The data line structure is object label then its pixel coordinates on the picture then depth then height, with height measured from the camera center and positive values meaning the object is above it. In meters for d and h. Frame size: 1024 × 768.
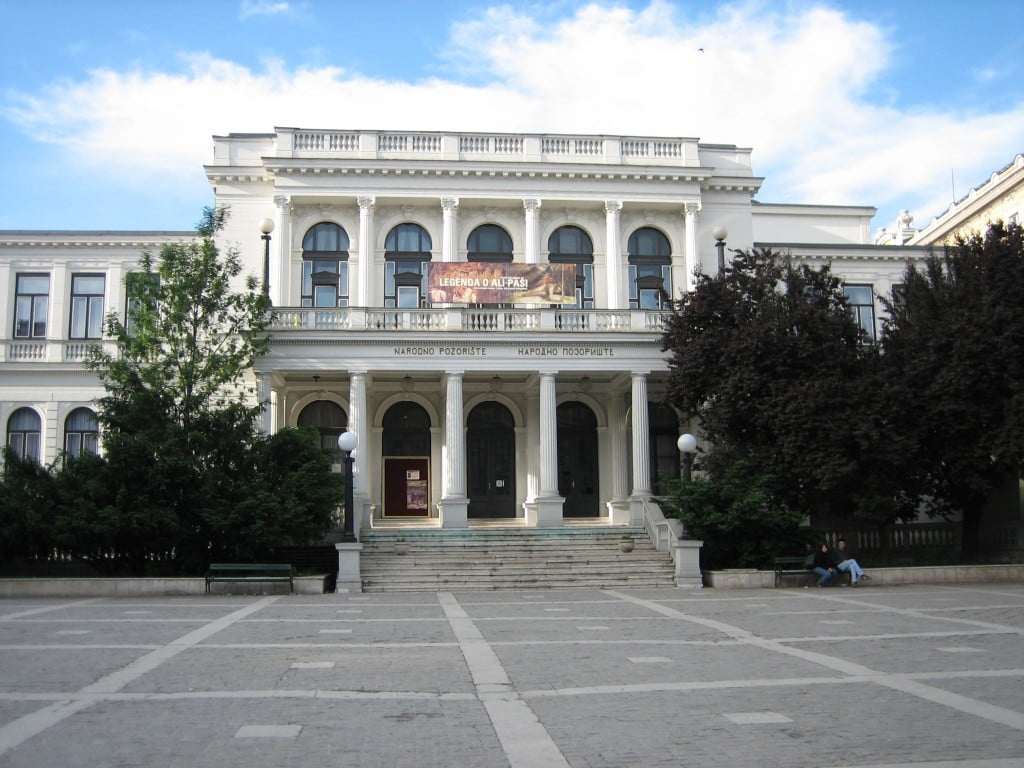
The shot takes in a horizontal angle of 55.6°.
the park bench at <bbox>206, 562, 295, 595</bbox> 22.88 -1.71
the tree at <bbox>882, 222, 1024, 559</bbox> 26.41 +3.50
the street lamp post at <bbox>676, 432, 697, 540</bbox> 25.19 +1.16
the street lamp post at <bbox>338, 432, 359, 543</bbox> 23.97 +0.67
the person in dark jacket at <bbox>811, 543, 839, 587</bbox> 24.28 -1.67
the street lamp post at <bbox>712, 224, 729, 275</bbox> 30.08 +8.06
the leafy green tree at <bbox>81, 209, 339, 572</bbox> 24.05 +1.64
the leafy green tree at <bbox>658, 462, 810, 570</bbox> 25.50 -0.46
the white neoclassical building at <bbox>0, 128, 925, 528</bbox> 34.97 +8.80
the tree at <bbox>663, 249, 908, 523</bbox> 25.92 +3.17
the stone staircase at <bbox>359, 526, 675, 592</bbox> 25.09 -1.57
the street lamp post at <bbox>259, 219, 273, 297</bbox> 30.30 +8.51
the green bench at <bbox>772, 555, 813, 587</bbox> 24.58 -1.71
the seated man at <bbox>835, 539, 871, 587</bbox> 24.38 -1.71
